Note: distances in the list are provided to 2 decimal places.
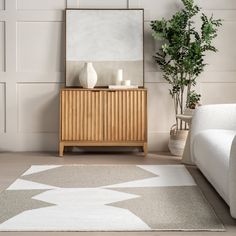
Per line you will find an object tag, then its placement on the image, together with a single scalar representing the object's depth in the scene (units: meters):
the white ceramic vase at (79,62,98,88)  5.00
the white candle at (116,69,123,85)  5.09
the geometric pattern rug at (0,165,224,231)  2.52
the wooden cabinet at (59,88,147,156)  4.94
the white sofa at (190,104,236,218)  2.55
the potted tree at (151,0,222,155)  4.95
